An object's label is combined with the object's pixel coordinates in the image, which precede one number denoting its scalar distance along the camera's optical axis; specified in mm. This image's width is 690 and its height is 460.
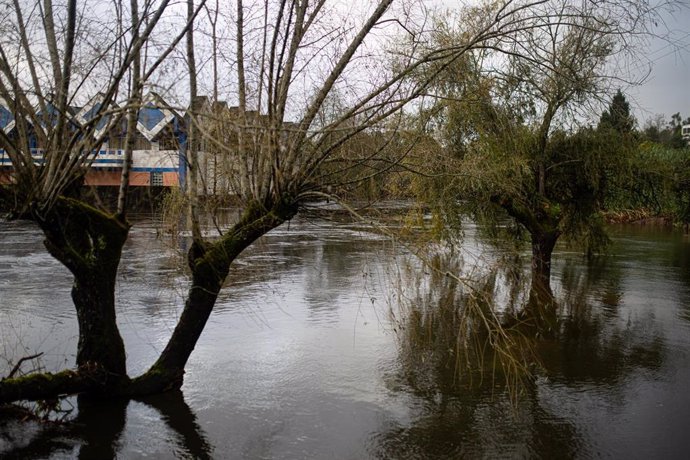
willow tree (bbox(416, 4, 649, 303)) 13562
